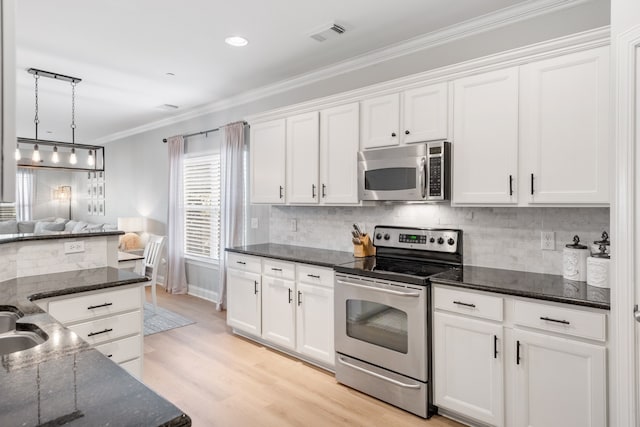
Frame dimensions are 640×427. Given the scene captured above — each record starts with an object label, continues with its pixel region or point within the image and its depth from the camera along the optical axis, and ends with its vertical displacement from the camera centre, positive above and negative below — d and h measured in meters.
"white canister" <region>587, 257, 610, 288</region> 2.13 -0.32
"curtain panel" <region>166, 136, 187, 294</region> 5.83 -0.17
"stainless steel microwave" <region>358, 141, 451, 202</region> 2.72 +0.31
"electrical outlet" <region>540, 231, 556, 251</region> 2.54 -0.17
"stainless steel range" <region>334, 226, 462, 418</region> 2.51 -0.74
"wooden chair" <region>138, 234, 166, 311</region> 4.77 -0.57
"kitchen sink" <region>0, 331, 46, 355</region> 1.45 -0.49
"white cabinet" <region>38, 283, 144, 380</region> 2.12 -0.62
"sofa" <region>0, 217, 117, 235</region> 7.48 -0.30
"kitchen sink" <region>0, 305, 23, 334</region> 1.66 -0.47
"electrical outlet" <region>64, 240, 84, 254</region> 2.54 -0.24
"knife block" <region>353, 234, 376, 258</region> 3.37 -0.31
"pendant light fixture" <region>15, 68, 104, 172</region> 4.15 +0.83
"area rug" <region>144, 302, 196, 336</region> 4.28 -1.28
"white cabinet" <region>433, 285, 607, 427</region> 1.95 -0.82
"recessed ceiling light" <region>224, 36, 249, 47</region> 3.26 +1.47
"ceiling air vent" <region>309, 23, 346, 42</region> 3.03 +1.46
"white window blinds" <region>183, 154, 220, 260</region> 5.42 +0.09
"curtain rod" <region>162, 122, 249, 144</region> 5.29 +1.13
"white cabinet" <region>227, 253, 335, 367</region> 3.16 -0.83
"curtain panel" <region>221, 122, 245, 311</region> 4.78 +0.25
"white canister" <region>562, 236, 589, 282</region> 2.31 -0.28
